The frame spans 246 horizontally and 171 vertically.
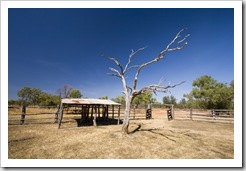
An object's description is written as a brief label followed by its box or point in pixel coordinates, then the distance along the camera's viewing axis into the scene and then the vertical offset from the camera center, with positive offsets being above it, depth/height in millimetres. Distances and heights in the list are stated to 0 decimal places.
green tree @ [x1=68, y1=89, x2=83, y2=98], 83375 -1715
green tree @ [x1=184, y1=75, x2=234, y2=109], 32438 -735
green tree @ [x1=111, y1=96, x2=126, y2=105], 77069 -4203
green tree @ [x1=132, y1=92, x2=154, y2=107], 64875 -3851
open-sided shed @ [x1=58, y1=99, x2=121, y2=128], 11316 -1202
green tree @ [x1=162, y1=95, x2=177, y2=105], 83112 -5498
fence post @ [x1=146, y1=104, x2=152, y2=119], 21584 -3408
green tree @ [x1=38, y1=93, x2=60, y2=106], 46375 -3261
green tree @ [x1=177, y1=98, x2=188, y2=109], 66312 -7066
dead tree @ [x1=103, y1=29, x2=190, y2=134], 8522 +198
